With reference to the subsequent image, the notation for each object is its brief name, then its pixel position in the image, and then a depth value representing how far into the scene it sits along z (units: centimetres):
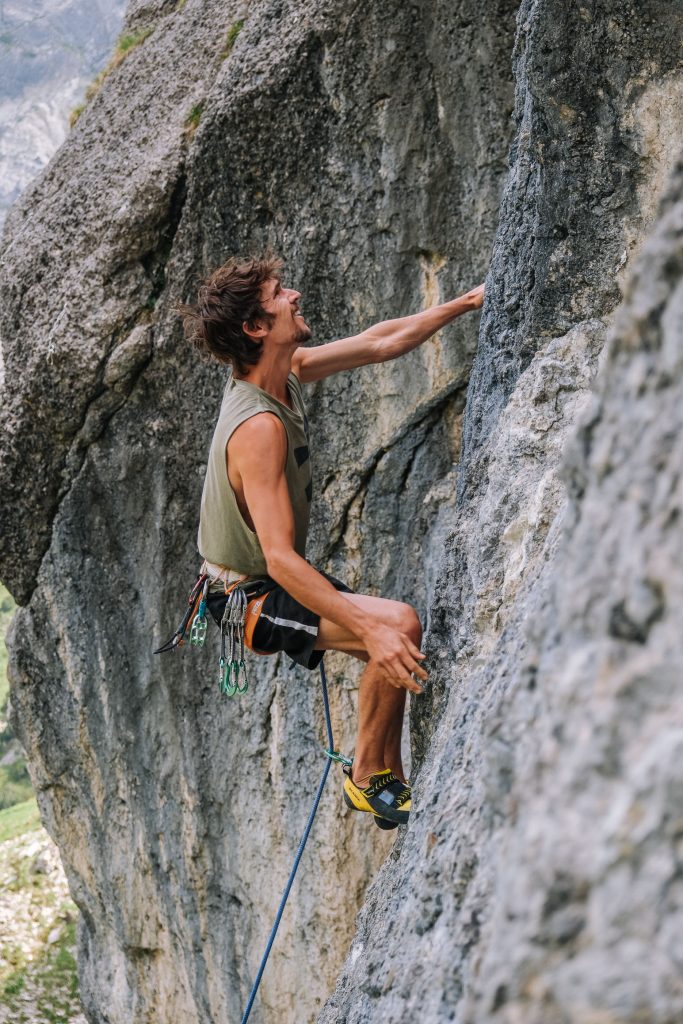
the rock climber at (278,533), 406
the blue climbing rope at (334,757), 496
